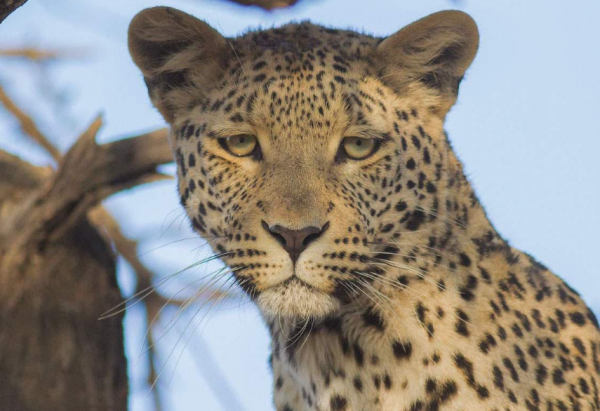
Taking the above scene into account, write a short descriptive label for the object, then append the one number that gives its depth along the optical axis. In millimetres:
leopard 11578
